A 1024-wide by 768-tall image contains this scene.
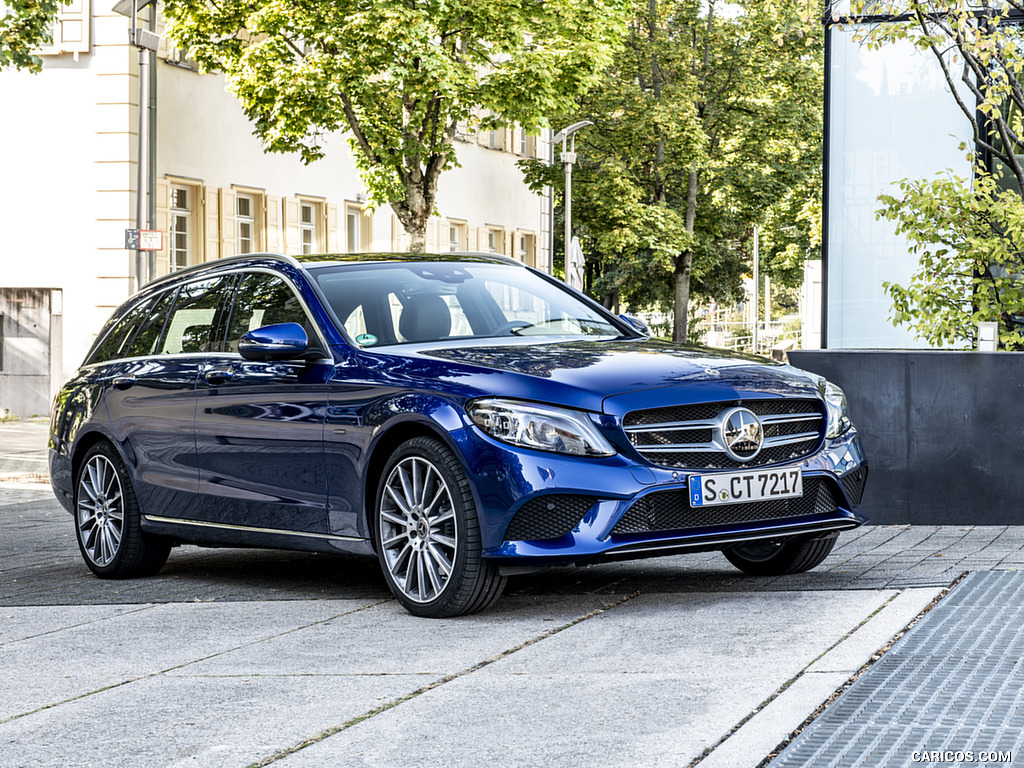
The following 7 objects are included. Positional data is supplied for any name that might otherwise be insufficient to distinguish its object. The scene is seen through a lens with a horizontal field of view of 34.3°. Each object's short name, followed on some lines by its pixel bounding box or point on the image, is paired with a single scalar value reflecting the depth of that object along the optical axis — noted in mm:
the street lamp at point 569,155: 39438
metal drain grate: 4180
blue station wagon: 6301
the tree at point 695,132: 40812
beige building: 25359
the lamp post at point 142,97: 20125
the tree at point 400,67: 23453
